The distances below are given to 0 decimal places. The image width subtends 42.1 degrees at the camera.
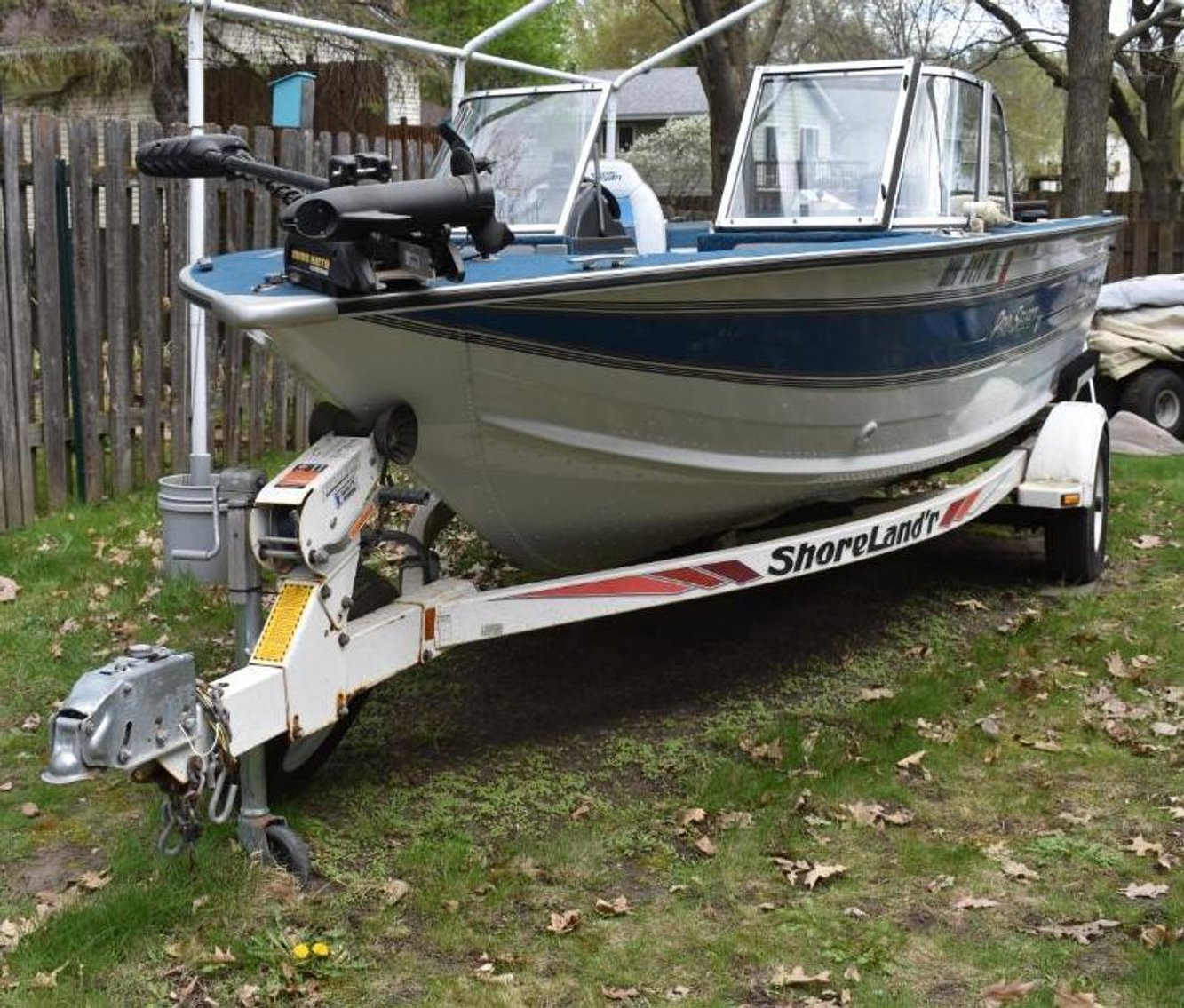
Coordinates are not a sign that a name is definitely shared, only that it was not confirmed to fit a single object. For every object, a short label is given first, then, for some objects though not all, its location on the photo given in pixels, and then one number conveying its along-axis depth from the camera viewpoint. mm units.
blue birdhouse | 9188
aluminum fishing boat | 4184
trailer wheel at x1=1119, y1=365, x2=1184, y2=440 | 10891
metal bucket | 6508
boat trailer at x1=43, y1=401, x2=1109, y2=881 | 3531
